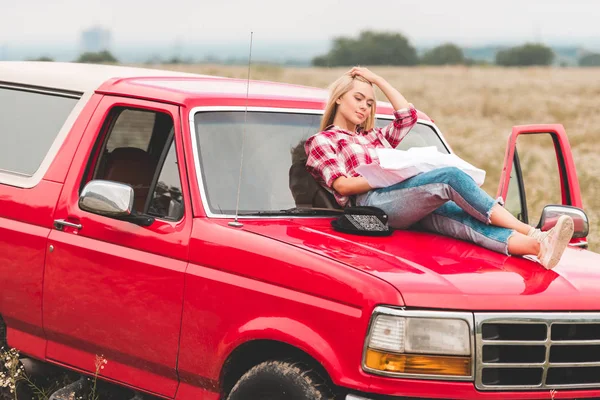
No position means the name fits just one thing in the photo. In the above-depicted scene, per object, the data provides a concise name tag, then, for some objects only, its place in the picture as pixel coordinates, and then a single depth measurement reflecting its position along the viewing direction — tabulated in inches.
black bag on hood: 262.4
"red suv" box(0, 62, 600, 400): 222.7
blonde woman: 259.3
